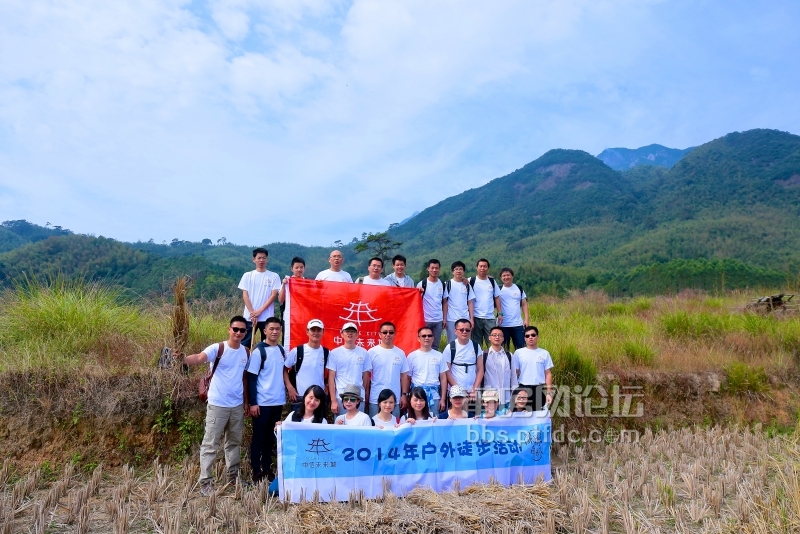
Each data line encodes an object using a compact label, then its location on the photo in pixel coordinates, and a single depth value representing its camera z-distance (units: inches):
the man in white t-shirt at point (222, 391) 204.2
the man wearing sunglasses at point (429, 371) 228.8
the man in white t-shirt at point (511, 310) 278.2
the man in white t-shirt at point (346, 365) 217.9
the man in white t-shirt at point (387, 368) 223.0
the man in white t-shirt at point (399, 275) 271.6
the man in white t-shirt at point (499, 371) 241.4
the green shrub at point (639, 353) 350.0
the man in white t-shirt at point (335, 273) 267.1
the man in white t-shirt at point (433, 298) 275.6
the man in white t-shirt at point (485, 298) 279.0
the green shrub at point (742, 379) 343.0
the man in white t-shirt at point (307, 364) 215.8
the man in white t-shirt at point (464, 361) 235.3
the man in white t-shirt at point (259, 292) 254.8
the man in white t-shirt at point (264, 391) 211.5
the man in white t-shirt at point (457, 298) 273.7
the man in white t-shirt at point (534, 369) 242.4
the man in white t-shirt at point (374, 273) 274.5
